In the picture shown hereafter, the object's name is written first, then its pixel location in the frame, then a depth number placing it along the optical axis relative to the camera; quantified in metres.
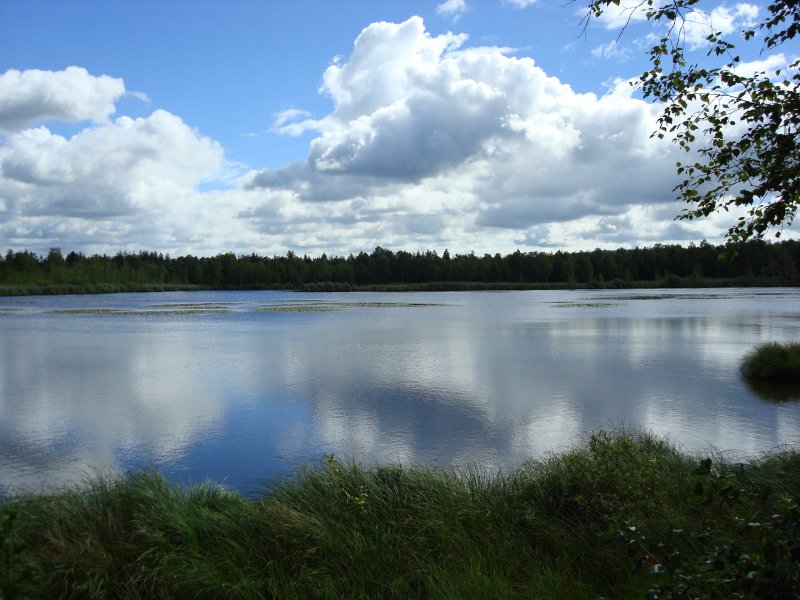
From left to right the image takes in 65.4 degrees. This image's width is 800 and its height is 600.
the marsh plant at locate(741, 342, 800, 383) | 15.38
